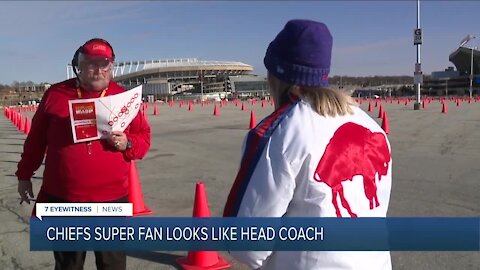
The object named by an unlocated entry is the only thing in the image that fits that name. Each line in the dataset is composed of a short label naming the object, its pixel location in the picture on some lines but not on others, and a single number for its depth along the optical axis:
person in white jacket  1.54
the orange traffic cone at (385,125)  14.55
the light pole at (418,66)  28.28
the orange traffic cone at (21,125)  19.86
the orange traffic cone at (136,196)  6.03
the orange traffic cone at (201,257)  4.23
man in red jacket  2.96
